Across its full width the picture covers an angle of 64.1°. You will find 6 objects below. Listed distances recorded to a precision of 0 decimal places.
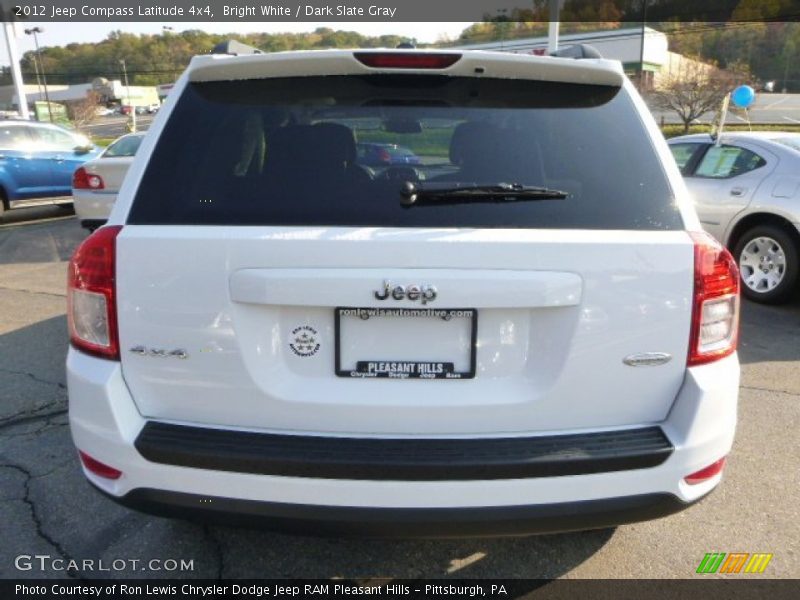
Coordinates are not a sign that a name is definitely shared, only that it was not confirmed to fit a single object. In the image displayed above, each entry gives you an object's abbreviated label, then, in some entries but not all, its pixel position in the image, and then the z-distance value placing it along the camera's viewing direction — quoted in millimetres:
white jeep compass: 1803
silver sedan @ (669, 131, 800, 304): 5977
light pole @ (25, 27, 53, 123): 54656
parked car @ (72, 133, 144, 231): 8641
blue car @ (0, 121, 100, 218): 11039
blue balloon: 9953
